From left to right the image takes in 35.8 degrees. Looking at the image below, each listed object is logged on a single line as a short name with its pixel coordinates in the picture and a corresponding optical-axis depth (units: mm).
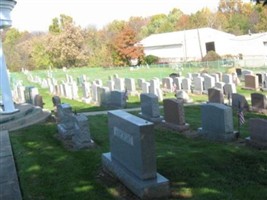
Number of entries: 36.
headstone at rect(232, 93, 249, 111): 17834
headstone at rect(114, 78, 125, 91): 28547
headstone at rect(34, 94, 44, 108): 20531
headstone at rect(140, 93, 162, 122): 15832
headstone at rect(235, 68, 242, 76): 34938
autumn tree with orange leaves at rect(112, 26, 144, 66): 65875
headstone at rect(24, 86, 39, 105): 21531
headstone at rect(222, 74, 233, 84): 26572
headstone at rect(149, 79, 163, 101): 24323
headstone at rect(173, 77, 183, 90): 28462
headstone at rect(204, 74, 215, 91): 25472
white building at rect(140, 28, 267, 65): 59338
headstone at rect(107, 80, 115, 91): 29561
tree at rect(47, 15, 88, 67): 68125
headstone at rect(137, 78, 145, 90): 28966
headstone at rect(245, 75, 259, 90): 26156
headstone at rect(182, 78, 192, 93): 27516
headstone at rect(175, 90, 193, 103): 22000
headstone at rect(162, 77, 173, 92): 28845
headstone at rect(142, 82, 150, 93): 25512
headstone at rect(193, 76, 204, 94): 26209
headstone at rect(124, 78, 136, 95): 28605
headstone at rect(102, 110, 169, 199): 7238
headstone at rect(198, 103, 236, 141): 12023
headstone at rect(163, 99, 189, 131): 14297
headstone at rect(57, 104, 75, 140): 12875
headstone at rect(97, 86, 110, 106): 22516
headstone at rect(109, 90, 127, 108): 21391
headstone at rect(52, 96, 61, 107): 18609
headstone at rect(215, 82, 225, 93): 23172
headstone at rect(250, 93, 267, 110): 17594
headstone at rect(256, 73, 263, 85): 26961
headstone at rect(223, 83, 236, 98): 22812
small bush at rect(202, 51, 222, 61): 53844
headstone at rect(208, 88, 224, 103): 18922
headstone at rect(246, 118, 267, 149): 10945
